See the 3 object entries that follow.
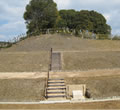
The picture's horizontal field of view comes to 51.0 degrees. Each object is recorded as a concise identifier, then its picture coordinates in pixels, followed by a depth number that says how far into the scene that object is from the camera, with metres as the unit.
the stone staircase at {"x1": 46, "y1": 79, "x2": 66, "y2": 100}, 10.25
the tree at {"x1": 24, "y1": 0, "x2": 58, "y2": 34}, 30.80
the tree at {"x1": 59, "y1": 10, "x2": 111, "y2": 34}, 35.35
